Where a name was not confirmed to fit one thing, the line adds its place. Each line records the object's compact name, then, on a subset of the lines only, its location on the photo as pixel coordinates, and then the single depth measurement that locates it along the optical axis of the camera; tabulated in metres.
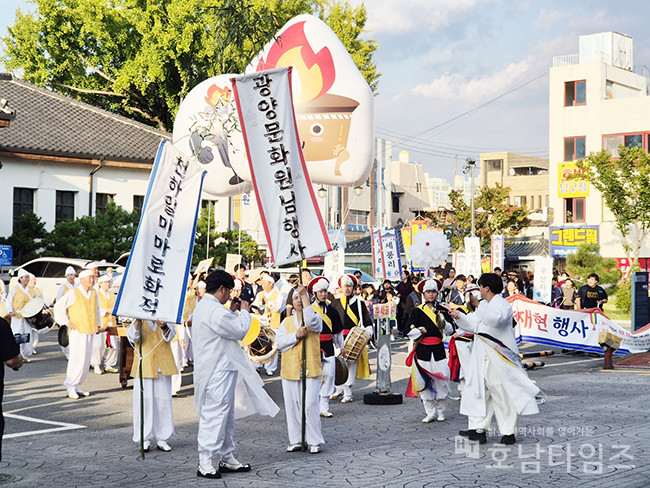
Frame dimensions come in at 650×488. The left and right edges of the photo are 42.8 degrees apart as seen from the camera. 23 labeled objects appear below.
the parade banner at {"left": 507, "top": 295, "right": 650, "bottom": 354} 16.83
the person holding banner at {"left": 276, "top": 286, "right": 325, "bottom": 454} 8.64
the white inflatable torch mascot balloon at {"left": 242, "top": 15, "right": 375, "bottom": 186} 16.25
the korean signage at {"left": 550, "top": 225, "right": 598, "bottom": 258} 45.00
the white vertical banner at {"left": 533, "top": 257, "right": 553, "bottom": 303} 24.36
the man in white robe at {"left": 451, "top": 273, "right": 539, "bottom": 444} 8.91
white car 24.59
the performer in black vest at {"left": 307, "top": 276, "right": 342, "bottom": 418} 10.94
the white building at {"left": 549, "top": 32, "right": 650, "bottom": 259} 44.38
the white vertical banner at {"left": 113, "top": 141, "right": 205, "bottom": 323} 8.36
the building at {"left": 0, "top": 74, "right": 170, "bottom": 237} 30.52
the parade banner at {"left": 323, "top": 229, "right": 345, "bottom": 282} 20.28
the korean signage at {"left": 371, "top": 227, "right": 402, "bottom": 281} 21.70
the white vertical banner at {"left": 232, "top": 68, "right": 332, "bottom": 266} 8.75
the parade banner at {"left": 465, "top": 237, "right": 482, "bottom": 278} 24.75
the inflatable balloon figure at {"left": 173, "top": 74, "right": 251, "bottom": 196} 17.30
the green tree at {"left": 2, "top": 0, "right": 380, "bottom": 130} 35.50
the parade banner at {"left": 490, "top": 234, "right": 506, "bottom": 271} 27.38
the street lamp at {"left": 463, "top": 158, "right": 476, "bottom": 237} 37.87
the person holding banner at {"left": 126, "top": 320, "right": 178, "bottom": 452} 8.84
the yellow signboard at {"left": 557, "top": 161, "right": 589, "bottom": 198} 45.34
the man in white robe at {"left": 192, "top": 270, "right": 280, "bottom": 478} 7.55
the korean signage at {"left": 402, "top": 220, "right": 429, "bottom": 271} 29.60
